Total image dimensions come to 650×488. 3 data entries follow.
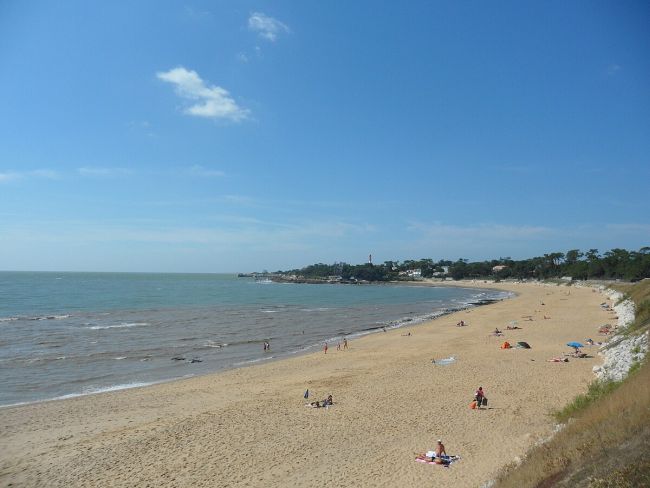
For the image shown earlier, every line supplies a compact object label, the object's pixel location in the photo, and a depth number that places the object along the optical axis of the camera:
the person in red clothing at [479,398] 17.11
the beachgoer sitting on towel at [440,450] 12.43
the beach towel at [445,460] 12.10
